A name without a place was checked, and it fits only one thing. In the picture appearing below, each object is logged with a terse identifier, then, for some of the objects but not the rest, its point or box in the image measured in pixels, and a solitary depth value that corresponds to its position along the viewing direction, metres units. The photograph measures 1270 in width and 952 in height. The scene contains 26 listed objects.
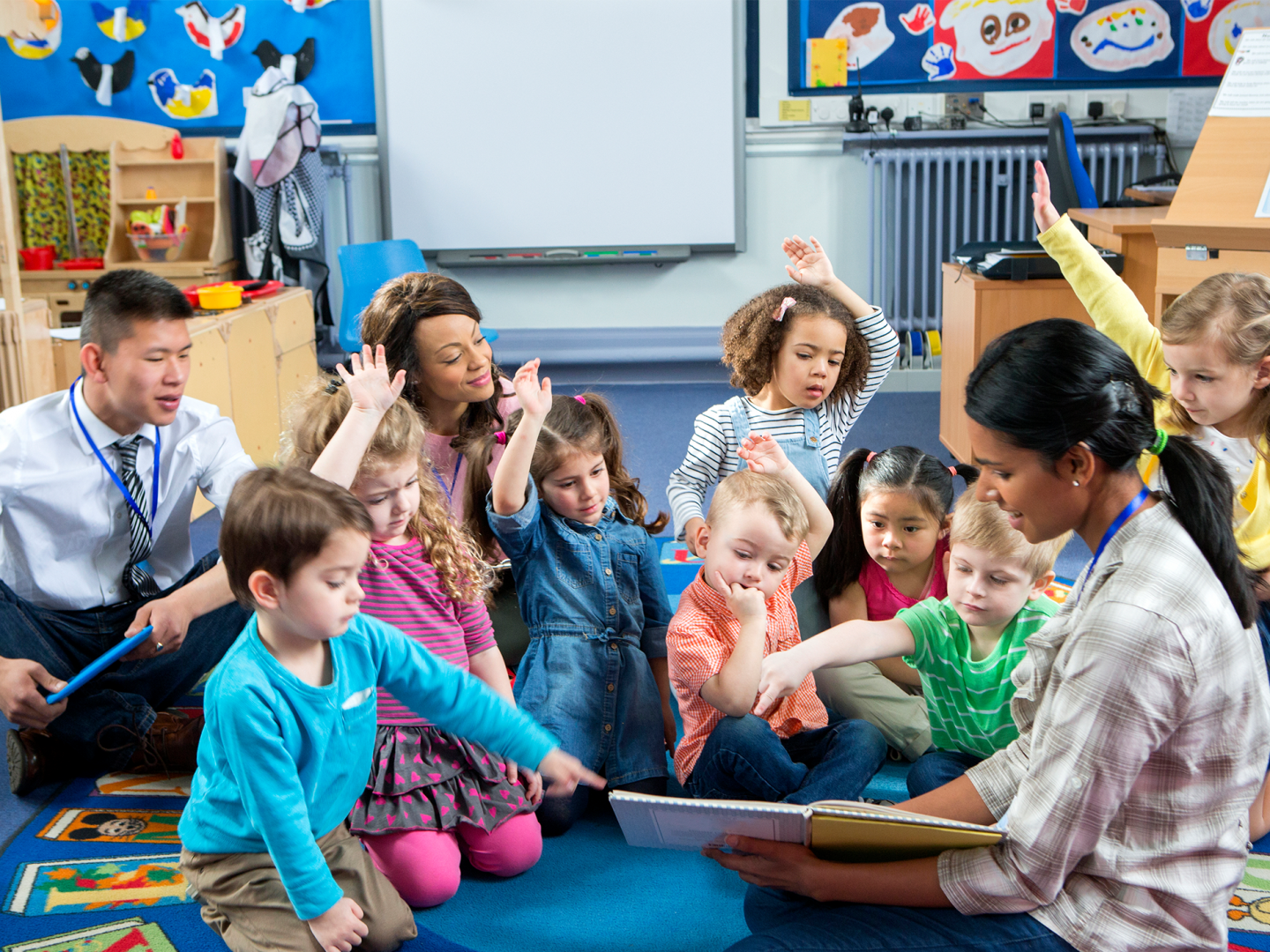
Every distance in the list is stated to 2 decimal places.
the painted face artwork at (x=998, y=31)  5.12
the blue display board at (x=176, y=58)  5.32
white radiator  5.18
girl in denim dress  1.84
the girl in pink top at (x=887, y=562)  1.97
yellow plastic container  3.69
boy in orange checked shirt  1.63
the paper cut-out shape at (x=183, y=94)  5.37
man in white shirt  2.00
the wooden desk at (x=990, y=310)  3.75
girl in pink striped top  1.62
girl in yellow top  1.86
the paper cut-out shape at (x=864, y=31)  5.20
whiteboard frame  5.30
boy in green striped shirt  1.60
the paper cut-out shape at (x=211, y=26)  5.32
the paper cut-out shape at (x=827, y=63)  5.25
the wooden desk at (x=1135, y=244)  3.38
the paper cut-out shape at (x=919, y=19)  5.17
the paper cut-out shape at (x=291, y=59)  5.33
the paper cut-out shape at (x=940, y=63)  5.20
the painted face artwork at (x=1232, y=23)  5.01
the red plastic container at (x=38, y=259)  4.79
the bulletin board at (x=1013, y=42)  5.07
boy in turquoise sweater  1.25
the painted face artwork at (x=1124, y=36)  5.08
